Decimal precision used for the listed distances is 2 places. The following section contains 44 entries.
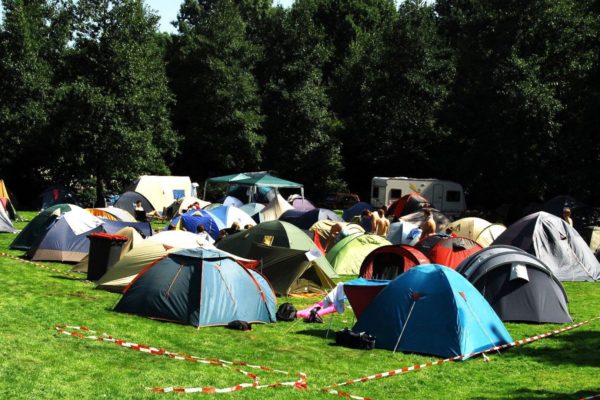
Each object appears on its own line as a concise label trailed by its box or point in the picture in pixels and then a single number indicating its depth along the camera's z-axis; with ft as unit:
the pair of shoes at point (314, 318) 48.98
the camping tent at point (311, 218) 94.07
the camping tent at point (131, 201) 126.41
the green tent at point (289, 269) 58.75
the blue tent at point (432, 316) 40.60
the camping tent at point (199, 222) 87.86
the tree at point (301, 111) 170.30
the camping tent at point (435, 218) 99.86
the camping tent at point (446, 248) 62.28
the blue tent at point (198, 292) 46.55
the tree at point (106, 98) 134.92
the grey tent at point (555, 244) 70.13
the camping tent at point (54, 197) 137.08
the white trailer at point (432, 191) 142.00
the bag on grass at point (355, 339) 41.52
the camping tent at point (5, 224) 95.66
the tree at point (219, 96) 167.53
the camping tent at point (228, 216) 92.07
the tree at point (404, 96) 164.96
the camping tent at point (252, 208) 112.37
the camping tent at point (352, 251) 71.41
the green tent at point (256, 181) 139.44
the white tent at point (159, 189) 137.69
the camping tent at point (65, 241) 71.87
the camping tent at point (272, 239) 65.72
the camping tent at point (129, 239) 61.52
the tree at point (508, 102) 123.65
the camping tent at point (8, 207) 109.29
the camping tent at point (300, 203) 131.59
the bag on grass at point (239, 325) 45.98
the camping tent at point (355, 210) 121.08
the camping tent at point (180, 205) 120.67
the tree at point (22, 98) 141.38
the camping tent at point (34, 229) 79.77
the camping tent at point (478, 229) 78.95
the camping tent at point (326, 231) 77.20
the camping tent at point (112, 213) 86.63
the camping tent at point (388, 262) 54.24
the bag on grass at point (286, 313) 49.49
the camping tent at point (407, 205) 118.93
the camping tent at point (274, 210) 111.14
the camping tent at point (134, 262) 56.18
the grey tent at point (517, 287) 50.08
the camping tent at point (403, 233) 78.69
